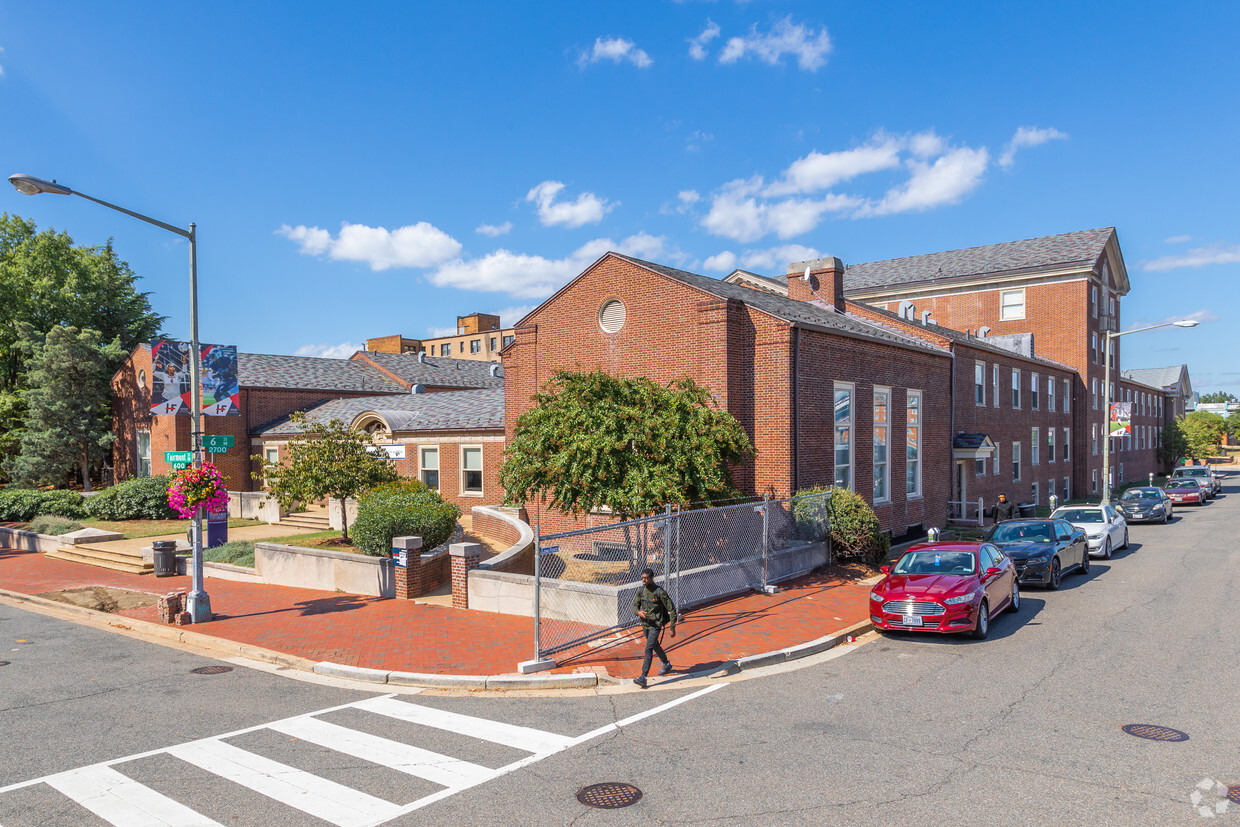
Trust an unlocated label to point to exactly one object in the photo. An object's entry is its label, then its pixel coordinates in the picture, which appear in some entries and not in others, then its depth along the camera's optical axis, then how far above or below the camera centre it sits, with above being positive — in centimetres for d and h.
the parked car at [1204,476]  4656 -339
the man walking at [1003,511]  2752 -320
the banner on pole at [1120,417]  3281 +27
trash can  1959 -303
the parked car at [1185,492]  4128 -370
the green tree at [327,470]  2027 -92
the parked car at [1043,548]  1678 -280
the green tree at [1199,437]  7981 -149
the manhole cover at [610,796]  644 -311
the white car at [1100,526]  2152 -293
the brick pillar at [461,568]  1447 -252
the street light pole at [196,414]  1420 +45
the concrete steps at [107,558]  2058 -337
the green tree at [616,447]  1509 -32
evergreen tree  3822 +165
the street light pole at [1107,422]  2794 +9
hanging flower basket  1450 -97
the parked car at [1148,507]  3172 -346
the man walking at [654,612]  1020 -240
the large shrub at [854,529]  1841 -242
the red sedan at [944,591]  1197 -265
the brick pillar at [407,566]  1564 -267
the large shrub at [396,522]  1728 -197
